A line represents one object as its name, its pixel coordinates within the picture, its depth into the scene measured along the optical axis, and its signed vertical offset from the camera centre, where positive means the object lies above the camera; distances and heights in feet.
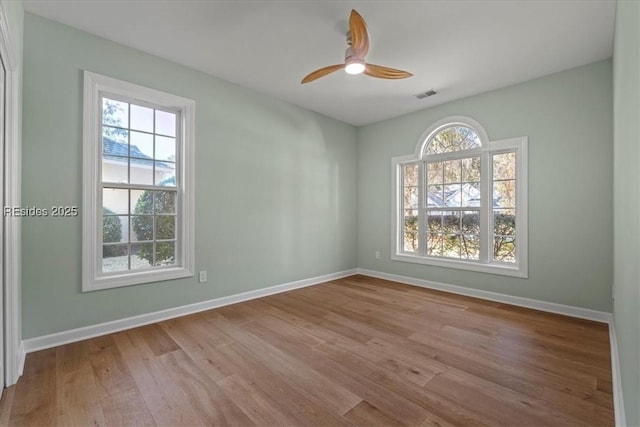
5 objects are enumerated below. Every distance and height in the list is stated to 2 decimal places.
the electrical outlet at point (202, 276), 10.82 -2.37
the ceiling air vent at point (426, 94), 12.43 +5.18
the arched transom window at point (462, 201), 11.99 +0.57
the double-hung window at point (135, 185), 8.56 +0.89
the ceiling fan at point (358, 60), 7.01 +4.25
